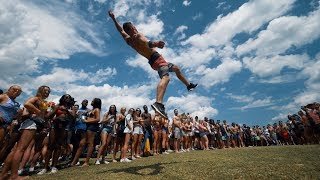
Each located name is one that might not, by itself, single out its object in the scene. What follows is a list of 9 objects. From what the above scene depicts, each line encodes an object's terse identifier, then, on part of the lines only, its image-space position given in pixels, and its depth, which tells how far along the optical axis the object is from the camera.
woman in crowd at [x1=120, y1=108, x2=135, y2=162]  7.35
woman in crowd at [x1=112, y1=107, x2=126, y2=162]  8.14
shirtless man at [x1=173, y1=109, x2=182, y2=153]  11.20
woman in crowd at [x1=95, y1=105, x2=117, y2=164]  7.09
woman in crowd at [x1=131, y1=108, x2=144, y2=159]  8.32
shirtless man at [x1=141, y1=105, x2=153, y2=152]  9.93
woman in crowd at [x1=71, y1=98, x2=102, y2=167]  6.44
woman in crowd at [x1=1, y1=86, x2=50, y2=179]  4.23
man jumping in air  4.68
